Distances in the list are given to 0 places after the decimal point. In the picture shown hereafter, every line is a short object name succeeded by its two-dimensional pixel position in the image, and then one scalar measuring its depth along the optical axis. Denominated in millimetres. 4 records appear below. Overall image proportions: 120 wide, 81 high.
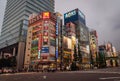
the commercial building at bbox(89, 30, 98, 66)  73290
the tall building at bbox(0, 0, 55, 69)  50905
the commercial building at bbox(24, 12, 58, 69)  38911
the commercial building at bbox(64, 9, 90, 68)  54867
